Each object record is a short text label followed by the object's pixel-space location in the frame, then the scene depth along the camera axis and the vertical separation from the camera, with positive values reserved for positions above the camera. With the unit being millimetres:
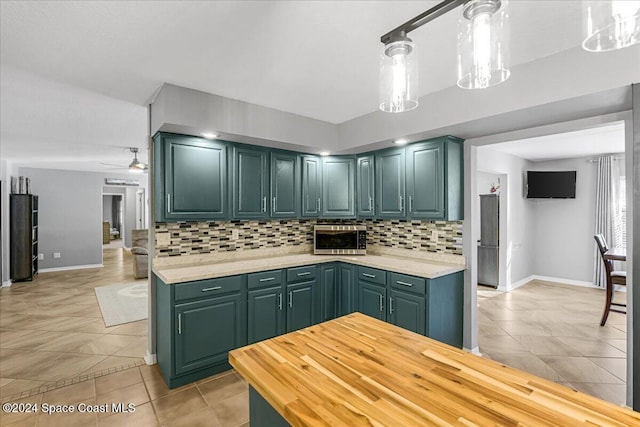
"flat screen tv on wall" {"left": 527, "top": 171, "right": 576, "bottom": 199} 5957 +487
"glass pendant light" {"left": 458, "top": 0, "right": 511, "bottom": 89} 894 +512
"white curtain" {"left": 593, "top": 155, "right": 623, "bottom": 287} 5574 +20
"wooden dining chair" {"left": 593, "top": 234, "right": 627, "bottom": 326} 3849 -890
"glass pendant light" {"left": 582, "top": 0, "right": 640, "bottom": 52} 685 +429
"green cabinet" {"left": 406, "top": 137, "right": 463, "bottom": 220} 3053 +311
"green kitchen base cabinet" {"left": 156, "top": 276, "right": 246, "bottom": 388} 2531 -997
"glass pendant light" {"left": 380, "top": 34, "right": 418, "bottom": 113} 1077 +495
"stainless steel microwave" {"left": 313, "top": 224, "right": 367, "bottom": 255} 3777 -354
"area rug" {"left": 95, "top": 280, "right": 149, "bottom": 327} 4184 -1421
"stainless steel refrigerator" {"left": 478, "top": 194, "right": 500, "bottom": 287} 5652 -556
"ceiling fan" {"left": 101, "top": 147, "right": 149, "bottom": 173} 5136 +757
